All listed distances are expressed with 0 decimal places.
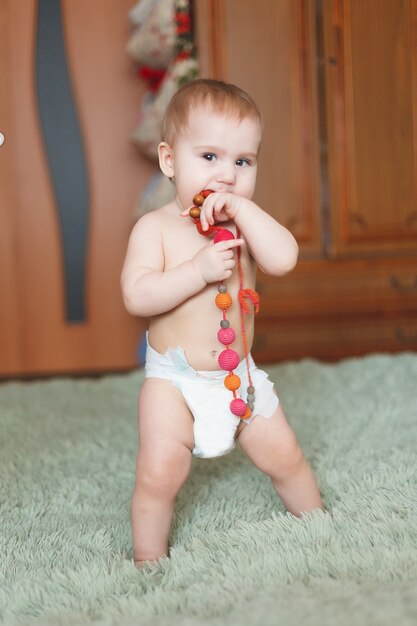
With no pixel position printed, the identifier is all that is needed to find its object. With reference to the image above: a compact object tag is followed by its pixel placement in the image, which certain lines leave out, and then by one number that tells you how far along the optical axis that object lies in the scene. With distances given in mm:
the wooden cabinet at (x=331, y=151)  2158
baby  914
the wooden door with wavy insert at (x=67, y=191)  2512
